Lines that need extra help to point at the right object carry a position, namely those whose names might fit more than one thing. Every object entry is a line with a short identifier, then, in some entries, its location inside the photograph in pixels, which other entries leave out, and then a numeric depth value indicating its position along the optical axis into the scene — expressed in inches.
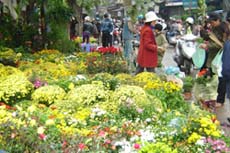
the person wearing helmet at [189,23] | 658.7
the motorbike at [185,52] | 589.1
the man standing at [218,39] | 338.1
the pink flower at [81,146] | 179.9
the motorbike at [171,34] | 1039.4
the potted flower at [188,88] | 429.1
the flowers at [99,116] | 185.0
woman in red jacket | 407.8
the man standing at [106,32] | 973.8
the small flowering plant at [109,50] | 505.4
